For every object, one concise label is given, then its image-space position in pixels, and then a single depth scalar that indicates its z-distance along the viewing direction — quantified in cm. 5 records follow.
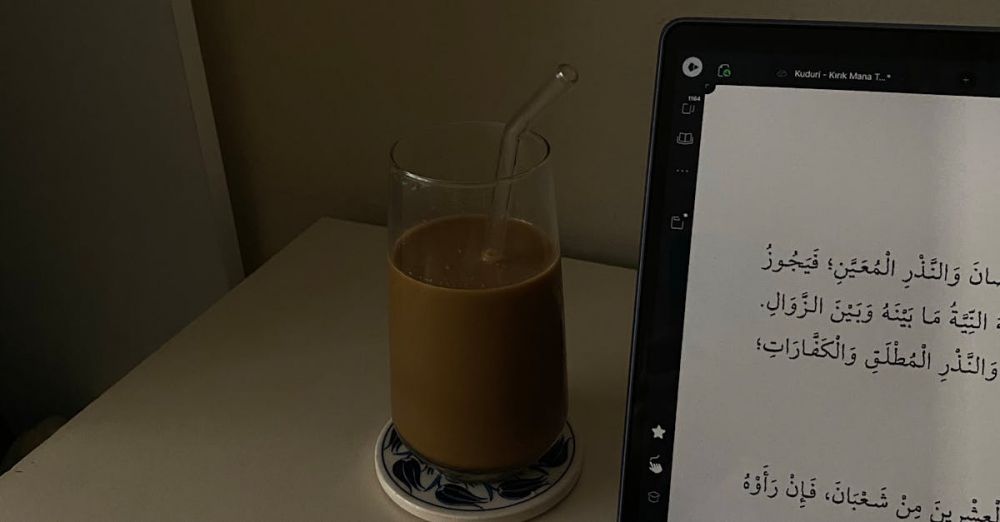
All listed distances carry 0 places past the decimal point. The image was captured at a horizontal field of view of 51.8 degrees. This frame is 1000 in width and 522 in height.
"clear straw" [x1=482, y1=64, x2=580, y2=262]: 58
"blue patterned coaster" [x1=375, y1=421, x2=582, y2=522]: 61
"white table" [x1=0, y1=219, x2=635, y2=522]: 63
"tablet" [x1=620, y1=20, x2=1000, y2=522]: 49
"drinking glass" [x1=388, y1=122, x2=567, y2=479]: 57
